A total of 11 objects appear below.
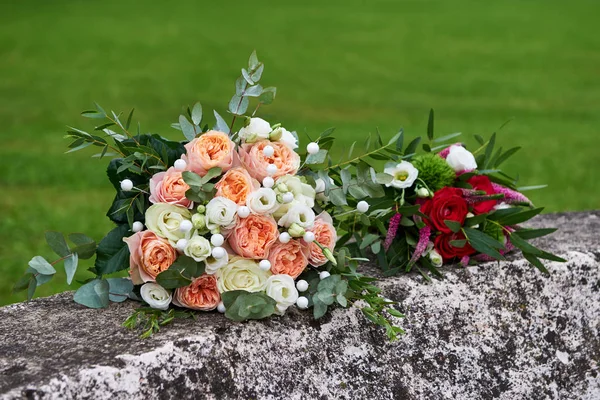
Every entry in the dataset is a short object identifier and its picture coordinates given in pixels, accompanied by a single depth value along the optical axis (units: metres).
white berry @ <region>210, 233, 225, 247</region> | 2.23
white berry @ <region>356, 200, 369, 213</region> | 2.55
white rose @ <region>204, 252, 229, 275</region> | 2.26
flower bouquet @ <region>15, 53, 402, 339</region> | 2.26
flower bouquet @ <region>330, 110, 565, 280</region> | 2.74
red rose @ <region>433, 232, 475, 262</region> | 2.81
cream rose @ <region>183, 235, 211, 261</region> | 2.21
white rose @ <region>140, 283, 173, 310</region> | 2.30
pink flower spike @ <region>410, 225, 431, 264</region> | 2.73
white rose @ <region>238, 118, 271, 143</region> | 2.40
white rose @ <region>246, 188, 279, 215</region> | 2.27
